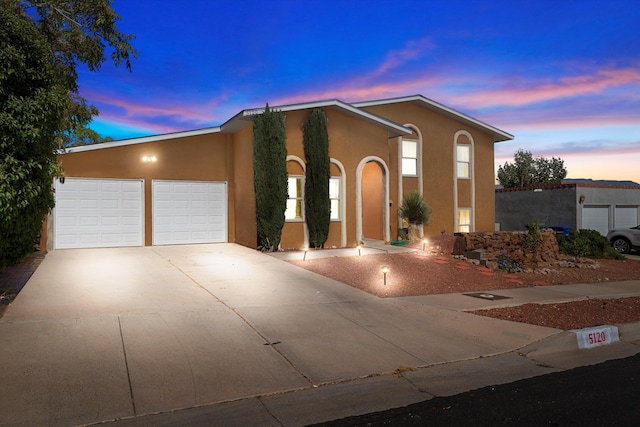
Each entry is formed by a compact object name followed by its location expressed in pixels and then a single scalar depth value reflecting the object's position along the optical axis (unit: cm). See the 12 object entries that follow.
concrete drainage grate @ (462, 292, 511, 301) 888
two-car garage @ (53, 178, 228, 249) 1503
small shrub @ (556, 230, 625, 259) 1619
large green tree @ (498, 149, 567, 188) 4131
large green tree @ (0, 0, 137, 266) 666
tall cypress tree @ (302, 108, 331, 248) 1530
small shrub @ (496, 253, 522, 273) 1260
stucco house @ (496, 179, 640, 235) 2494
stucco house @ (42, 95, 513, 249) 1520
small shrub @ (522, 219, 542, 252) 1338
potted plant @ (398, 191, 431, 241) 1758
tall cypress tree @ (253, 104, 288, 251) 1418
